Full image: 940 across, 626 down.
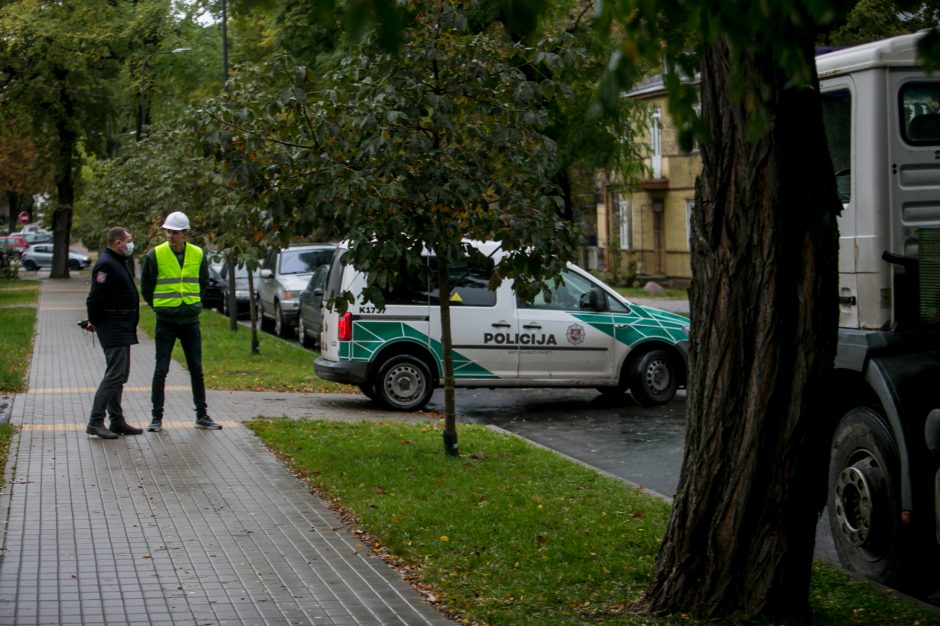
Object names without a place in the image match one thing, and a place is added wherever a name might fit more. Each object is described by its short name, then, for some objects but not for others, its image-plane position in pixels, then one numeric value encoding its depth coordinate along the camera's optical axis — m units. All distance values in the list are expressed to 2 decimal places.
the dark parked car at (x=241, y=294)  31.72
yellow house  46.31
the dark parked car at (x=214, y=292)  34.28
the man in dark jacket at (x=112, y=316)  11.45
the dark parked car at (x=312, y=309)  21.09
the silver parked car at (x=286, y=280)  25.64
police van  14.42
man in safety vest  11.82
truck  6.93
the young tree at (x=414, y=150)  9.49
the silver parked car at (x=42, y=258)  68.81
